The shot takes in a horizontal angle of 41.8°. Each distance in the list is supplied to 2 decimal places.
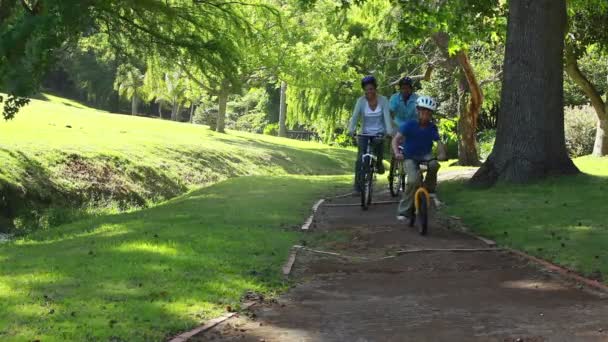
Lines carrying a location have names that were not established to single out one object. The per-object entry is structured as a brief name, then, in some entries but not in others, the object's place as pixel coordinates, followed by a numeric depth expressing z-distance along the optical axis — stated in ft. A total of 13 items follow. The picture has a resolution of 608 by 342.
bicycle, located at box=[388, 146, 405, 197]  49.50
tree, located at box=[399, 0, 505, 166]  66.03
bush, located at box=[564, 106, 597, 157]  120.37
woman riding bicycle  45.03
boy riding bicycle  37.70
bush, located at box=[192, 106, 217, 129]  305.12
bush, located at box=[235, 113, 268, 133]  271.90
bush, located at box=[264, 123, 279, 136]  250.16
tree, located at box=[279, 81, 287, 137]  218.59
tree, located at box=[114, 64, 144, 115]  260.62
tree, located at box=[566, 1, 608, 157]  84.53
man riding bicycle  46.39
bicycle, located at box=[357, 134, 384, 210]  45.34
